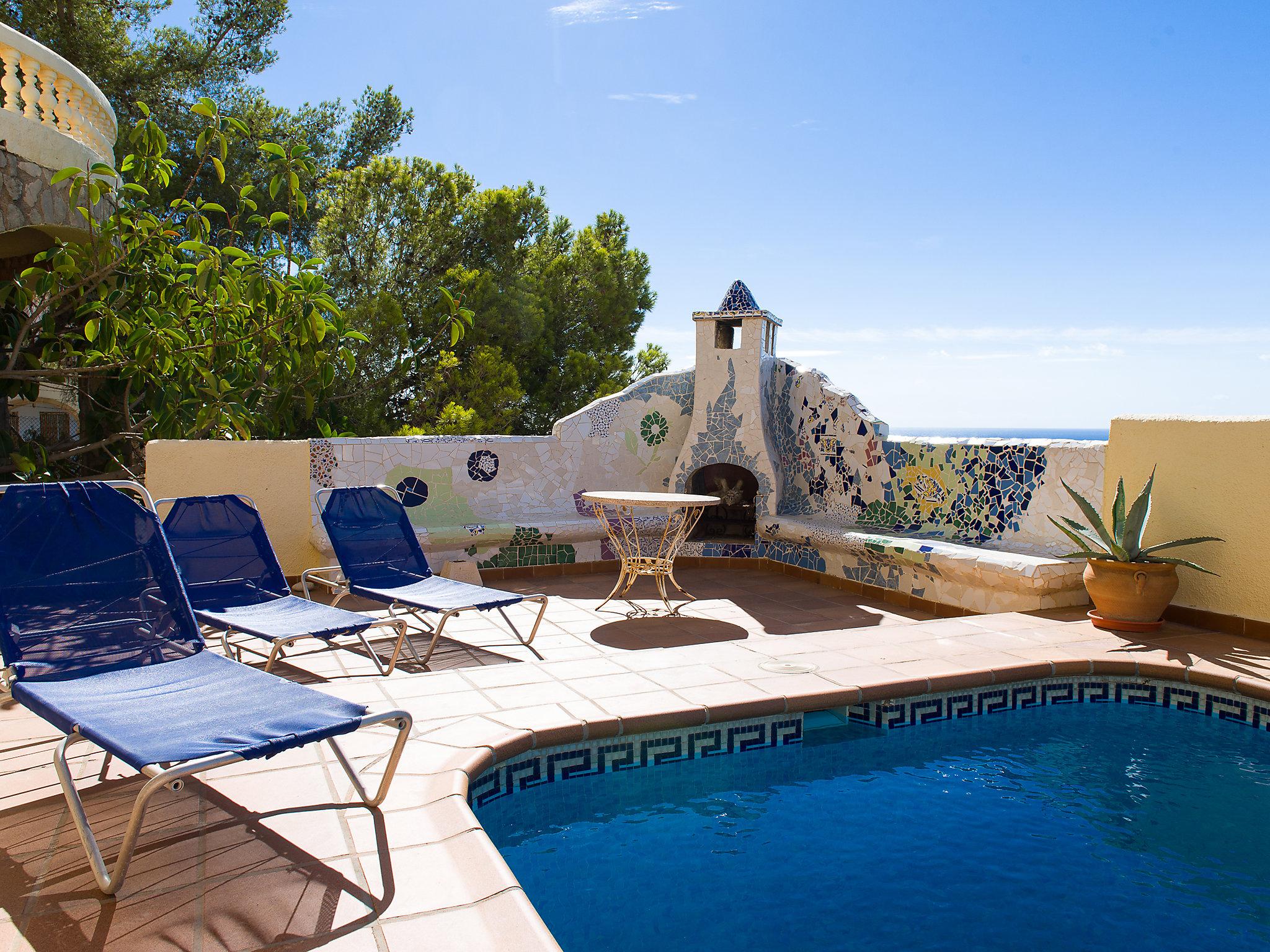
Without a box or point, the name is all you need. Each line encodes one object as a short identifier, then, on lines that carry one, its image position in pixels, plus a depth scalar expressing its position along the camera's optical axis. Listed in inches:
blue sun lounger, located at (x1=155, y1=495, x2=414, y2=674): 181.5
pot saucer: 218.8
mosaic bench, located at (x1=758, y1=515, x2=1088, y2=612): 243.1
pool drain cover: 181.5
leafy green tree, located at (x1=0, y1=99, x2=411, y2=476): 262.7
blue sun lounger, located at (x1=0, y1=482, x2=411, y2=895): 91.0
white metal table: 252.4
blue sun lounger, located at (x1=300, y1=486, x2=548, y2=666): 204.8
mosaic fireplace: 263.4
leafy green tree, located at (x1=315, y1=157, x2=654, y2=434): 607.5
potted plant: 216.1
